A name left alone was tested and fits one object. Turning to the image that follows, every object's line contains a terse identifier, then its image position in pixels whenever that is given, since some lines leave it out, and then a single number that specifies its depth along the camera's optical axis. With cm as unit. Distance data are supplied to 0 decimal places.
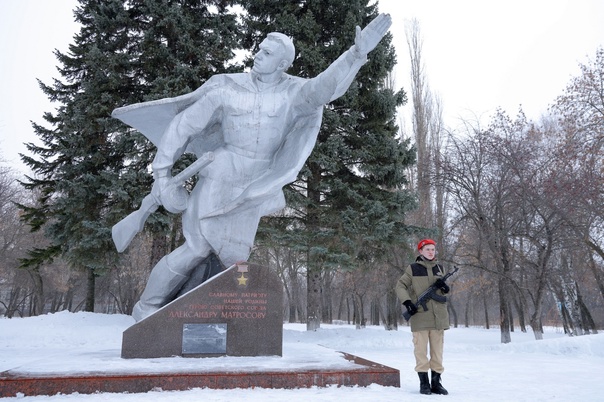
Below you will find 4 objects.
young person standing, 382
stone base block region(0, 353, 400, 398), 334
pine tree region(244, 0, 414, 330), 1203
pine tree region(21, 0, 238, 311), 1189
